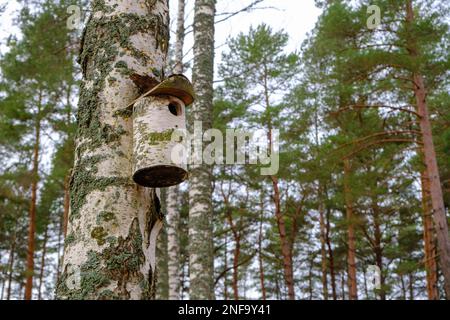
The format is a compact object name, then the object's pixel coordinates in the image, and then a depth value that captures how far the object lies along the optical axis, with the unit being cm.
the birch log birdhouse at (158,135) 203
